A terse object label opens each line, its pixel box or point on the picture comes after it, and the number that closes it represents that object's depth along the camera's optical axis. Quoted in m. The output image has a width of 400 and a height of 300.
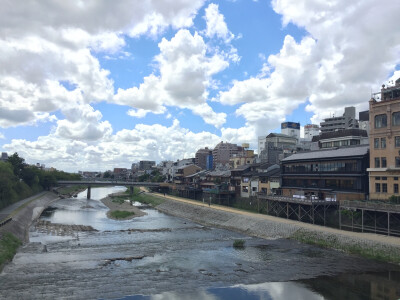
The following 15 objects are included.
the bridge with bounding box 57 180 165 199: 116.81
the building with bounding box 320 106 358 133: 112.25
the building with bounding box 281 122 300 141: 143.25
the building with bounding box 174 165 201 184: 115.56
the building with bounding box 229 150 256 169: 102.96
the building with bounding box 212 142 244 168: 175.50
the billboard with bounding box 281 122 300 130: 144.25
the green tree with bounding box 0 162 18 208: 59.70
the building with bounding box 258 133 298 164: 87.59
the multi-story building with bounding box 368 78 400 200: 41.09
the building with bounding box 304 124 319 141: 145.86
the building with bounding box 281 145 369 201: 46.00
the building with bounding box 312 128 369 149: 60.56
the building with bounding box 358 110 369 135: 98.04
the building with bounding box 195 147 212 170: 165.38
